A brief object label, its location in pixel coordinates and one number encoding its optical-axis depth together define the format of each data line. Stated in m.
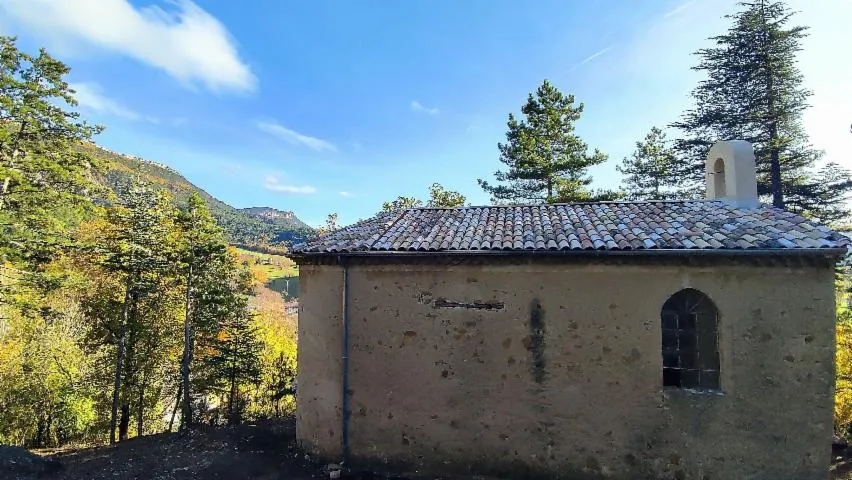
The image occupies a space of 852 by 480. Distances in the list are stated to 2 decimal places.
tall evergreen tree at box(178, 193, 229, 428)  17.00
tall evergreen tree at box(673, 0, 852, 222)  18.42
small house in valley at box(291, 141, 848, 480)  7.24
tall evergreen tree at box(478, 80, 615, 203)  22.67
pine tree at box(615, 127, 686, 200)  25.61
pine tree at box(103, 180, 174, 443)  15.66
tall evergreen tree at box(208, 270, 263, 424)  18.59
